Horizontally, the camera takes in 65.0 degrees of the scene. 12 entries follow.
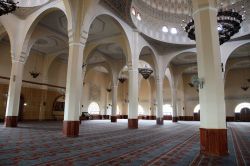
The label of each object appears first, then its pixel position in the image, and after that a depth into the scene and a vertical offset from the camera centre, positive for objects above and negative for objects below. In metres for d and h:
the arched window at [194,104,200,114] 25.31 +0.41
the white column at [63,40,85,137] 7.10 +0.76
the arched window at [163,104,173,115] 28.27 +0.40
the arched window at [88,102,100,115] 25.27 +0.35
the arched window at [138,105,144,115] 29.83 +0.14
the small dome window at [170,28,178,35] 15.84 +6.50
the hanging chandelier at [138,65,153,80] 16.81 +3.44
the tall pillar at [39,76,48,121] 17.27 +0.81
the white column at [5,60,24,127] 10.26 +0.83
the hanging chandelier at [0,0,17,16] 7.48 +3.97
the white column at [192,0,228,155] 4.45 +0.75
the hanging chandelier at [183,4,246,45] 8.27 +3.82
